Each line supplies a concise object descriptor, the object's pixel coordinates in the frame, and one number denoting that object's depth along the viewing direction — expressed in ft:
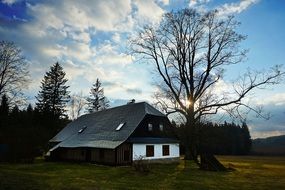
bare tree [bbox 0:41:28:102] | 127.85
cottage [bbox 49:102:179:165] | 102.01
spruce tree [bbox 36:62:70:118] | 200.23
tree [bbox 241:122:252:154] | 287.77
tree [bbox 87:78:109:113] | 237.45
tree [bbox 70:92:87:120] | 256.93
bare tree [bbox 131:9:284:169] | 115.96
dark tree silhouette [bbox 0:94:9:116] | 175.50
